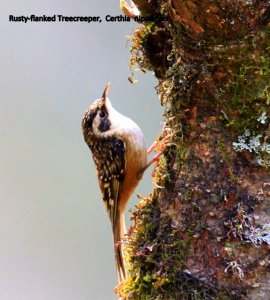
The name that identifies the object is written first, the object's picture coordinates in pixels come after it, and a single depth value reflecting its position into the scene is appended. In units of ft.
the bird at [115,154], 20.72
